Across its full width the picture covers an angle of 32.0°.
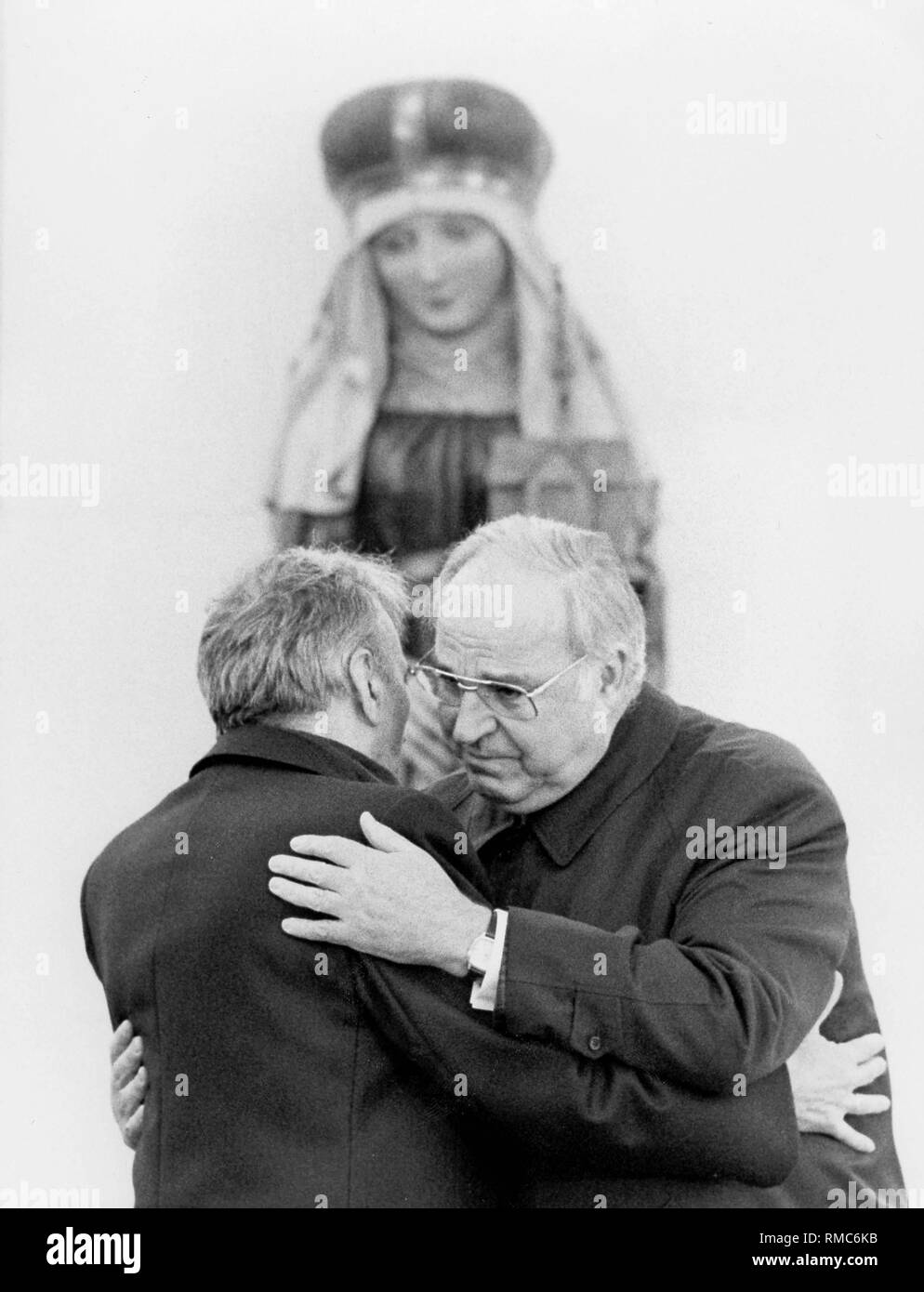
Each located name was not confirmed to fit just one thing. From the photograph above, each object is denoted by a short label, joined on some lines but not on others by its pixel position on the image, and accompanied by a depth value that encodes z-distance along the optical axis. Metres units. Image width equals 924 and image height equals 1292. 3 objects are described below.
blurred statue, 3.65
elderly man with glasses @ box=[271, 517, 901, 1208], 2.34
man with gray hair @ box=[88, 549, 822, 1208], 2.29
